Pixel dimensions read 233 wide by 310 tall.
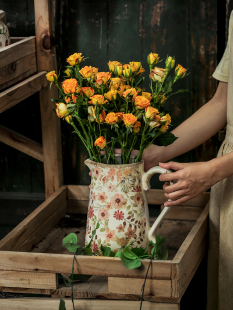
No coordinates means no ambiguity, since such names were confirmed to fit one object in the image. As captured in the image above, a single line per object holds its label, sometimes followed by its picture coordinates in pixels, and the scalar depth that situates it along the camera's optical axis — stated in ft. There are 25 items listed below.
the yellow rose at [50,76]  6.34
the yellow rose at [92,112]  6.17
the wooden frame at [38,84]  6.92
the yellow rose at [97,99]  6.05
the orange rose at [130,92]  6.08
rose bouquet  6.11
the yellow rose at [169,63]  6.24
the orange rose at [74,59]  6.30
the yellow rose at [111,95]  6.14
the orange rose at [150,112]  6.03
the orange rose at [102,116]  6.18
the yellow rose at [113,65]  6.37
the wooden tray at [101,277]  6.04
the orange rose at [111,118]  6.05
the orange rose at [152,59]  6.29
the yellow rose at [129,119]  6.02
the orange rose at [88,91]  6.17
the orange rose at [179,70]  6.21
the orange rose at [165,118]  6.25
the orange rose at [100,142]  6.10
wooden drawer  6.81
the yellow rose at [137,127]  6.19
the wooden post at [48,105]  7.73
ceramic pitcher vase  6.37
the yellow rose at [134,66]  6.30
